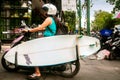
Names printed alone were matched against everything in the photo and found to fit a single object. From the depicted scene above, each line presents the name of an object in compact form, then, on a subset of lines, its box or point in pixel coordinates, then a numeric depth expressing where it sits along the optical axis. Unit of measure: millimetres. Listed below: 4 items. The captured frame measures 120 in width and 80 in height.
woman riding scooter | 3541
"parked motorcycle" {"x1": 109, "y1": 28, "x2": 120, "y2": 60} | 5881
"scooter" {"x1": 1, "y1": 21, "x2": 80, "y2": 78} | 3637
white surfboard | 3504
